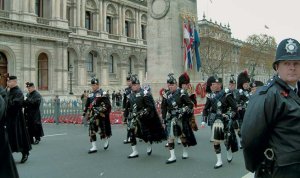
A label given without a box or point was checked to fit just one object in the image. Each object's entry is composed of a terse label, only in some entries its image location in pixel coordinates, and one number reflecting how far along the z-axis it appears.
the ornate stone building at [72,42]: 37.12
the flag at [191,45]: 23.19
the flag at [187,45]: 22.70
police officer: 3.06
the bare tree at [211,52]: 47.94
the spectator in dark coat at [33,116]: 12.56
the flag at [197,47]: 24.02
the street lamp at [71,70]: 44.71
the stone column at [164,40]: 22.19
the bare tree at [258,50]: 64.30
